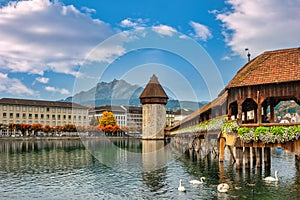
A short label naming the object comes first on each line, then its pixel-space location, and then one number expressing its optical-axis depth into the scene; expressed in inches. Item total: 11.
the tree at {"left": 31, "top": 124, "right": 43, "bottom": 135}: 3671.3
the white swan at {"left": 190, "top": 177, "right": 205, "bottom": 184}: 700.7
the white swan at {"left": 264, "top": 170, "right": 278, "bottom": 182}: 699.4
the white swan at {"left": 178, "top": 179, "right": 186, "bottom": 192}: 639.3
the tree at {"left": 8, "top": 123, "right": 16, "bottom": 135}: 3577.8
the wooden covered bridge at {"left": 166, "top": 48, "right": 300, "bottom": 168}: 690.2
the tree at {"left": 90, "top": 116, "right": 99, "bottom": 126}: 4774.9
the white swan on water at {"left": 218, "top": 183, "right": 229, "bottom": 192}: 620.4
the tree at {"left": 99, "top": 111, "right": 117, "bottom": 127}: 4367.6
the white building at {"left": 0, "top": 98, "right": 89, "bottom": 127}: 4005.9
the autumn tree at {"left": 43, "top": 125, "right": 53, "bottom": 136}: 3754.9
